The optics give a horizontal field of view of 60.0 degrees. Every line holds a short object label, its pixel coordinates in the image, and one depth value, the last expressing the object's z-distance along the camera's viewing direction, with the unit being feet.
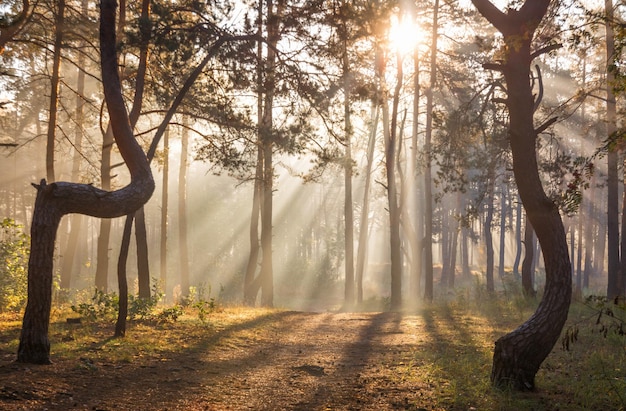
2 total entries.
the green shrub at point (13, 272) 41.68
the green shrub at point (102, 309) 38.17
